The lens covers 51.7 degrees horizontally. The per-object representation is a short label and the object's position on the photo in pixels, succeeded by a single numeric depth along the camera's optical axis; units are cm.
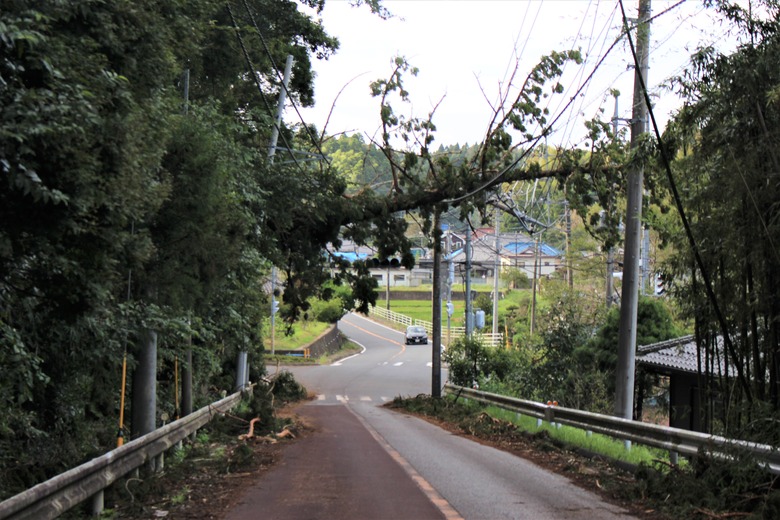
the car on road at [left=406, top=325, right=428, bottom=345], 7725
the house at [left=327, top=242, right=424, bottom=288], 11072
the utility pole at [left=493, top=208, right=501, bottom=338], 5730
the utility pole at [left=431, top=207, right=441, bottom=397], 3048
